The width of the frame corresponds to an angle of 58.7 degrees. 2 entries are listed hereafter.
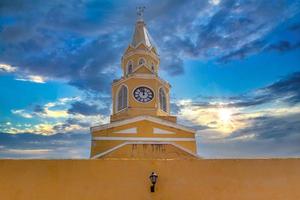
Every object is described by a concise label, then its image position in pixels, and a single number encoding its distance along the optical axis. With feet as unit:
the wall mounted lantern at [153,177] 25.22
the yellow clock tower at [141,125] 61.16
